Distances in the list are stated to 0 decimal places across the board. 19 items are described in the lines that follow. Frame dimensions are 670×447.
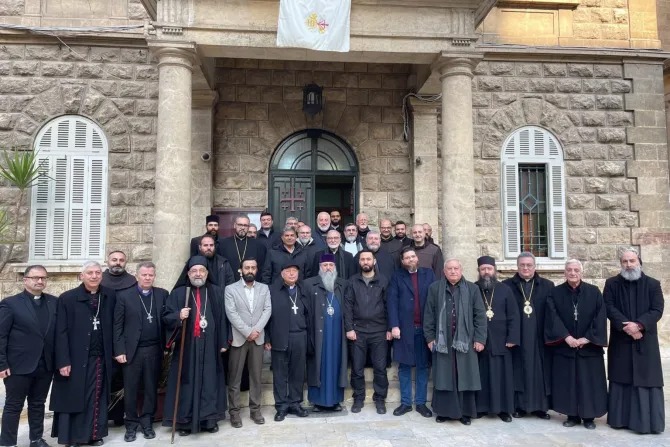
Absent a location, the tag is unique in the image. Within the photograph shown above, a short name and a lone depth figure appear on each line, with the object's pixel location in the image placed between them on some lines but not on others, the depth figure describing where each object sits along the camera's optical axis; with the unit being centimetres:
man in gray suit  614
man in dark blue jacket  650
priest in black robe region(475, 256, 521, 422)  623
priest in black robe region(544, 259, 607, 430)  606
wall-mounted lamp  987
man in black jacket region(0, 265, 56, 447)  522
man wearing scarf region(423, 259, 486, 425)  614
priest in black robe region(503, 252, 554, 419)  627
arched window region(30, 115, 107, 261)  926
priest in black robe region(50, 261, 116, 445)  545
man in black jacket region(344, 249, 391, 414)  650
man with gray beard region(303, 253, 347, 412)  643
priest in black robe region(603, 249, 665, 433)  588
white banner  758
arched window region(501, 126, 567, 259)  1027
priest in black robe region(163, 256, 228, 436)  582
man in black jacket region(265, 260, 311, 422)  632
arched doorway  1031
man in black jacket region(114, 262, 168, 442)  577
